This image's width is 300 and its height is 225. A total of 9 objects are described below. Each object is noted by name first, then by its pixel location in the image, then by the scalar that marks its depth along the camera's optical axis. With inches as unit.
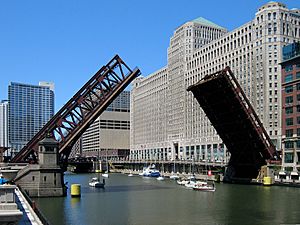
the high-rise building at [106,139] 7687.0
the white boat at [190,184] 2556.1
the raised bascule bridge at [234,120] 2039.9
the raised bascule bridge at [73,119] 1813.5
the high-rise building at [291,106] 2704.2
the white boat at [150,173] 4243.4
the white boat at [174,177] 3771.2
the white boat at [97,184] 2481.9
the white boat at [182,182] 2820.6
